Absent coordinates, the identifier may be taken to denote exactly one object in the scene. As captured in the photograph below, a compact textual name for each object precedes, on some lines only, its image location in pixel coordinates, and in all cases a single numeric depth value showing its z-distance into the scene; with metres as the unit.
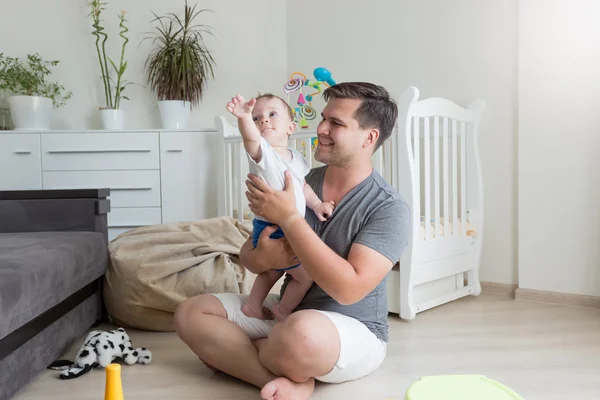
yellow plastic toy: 1.09
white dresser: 3.38
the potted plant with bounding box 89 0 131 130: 3.57
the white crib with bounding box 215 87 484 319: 2.35
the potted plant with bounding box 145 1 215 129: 3.62
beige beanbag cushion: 2.11
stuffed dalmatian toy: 1.70
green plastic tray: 1.00
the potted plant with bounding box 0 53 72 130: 3.45
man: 1.29
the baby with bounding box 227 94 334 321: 1.25
